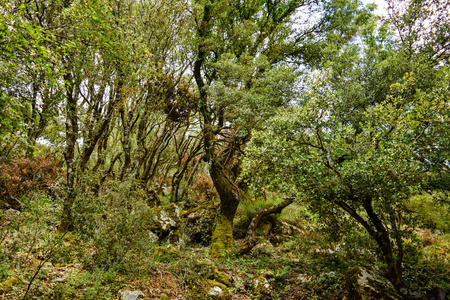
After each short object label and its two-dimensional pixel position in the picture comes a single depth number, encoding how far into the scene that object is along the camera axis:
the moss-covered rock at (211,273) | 6.23
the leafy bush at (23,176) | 9.14
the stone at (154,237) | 8.71
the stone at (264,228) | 11.45
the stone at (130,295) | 4.52
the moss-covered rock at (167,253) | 7.10
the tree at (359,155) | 4.86
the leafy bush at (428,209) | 7.77
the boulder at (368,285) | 5.32
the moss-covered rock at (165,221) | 9.45
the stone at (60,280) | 4.49
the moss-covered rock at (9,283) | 3.71
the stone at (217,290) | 5.60
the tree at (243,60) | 9.37
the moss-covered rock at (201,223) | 10.08
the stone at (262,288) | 6.15
